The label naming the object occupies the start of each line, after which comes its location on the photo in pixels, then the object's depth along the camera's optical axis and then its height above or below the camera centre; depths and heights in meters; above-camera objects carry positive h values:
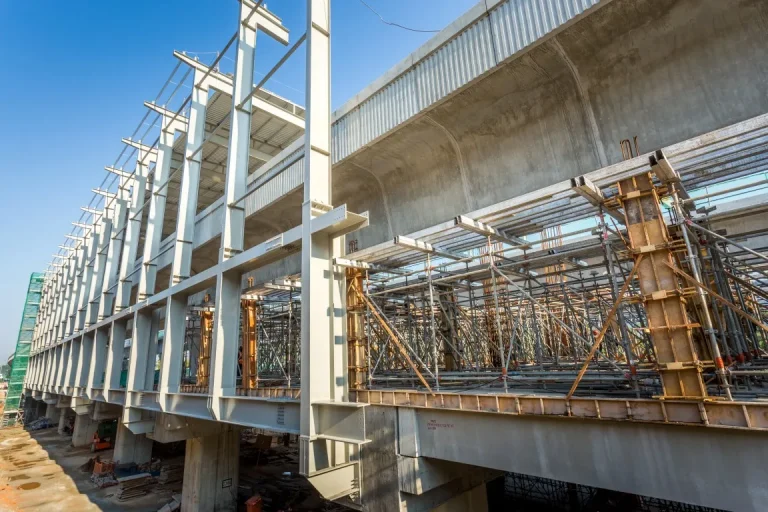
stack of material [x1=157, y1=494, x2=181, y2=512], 15.77 -5.27
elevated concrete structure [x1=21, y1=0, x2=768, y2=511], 5.69 +3.18
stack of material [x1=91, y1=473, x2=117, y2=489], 19.55 -5.12
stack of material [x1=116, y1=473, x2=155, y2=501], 17.86 -5.17
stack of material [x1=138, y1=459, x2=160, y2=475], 21.61 -5.13
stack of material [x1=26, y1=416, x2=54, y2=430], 38.00 -4.29
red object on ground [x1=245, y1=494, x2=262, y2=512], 13.82 -4.68
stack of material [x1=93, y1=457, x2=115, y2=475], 20.94 -4.74
